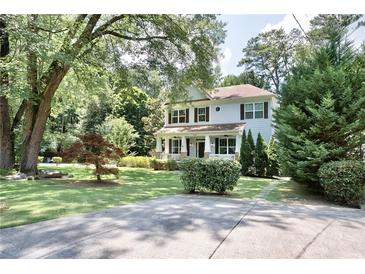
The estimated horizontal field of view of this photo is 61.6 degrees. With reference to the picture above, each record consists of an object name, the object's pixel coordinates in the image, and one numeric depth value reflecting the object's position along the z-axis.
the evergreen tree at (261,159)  18.02
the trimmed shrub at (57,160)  29.95
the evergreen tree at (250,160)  18.45
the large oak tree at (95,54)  11.02
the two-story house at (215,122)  22.67
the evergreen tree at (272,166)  17.89
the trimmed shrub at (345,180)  8.31
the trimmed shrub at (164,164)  21.42
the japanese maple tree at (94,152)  11.56
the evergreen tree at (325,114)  9.23
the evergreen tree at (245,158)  18.55
